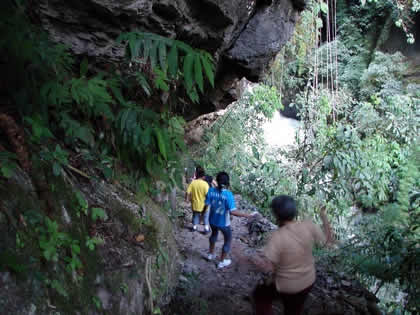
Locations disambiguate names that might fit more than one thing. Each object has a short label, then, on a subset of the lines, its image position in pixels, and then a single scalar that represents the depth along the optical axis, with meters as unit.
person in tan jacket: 2.63
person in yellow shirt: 6.44
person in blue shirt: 4.81
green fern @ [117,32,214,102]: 2.46
